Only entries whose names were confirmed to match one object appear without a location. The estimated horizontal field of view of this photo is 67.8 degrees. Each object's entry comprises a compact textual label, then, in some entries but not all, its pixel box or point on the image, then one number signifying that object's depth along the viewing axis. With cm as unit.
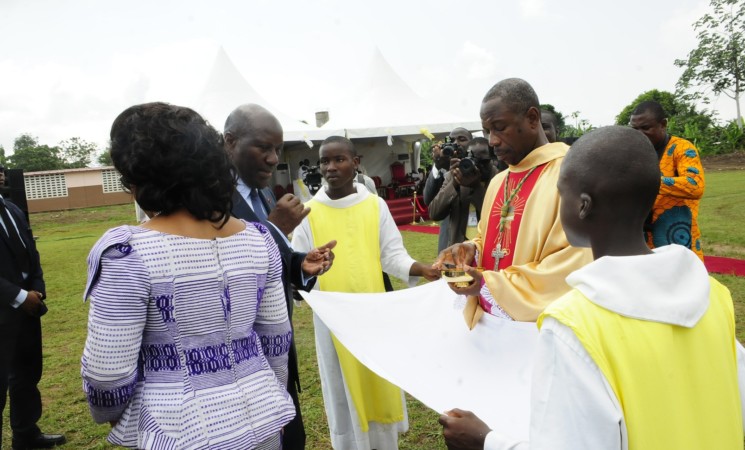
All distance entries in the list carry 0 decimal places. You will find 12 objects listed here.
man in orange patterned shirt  457
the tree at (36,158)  5706
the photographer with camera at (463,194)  487
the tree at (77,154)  6475
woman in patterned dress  159
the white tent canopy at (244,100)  1678
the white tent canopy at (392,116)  1738
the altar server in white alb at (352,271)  371
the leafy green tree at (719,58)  3116
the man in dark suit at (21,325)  404
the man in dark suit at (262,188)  275
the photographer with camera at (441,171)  542
